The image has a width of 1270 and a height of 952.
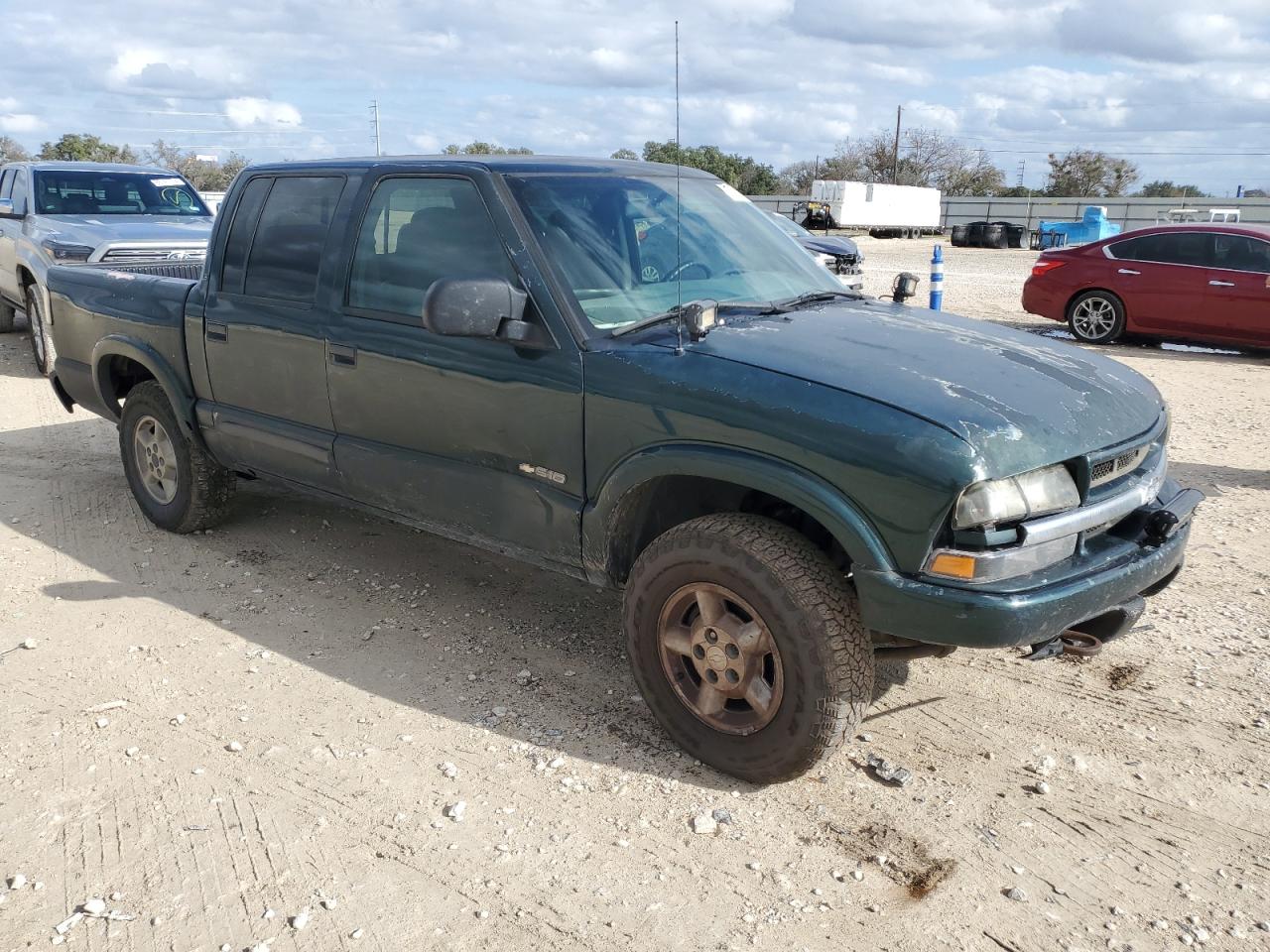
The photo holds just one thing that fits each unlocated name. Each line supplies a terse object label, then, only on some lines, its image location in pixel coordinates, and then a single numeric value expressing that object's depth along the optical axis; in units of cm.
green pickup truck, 299
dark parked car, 1423
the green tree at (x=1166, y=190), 6490
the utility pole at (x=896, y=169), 6625
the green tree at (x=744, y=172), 5078
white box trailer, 4184
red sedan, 1184
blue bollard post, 1210
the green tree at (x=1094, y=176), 6550
